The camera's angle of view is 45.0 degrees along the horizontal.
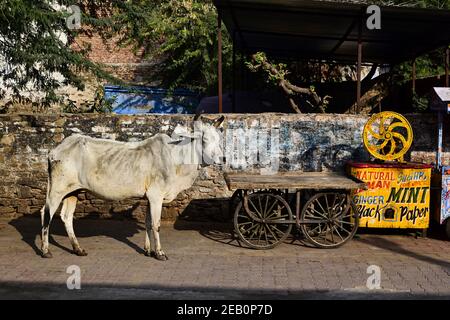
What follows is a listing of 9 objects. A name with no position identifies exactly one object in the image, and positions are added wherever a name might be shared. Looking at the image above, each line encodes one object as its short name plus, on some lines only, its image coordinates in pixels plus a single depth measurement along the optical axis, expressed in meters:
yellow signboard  8.50
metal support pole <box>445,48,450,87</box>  11.73
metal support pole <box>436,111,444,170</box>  9.31
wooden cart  7.84
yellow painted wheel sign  8.48
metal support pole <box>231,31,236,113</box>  12.43
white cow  7.52
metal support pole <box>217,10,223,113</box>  10.10
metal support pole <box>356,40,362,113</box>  10.08
